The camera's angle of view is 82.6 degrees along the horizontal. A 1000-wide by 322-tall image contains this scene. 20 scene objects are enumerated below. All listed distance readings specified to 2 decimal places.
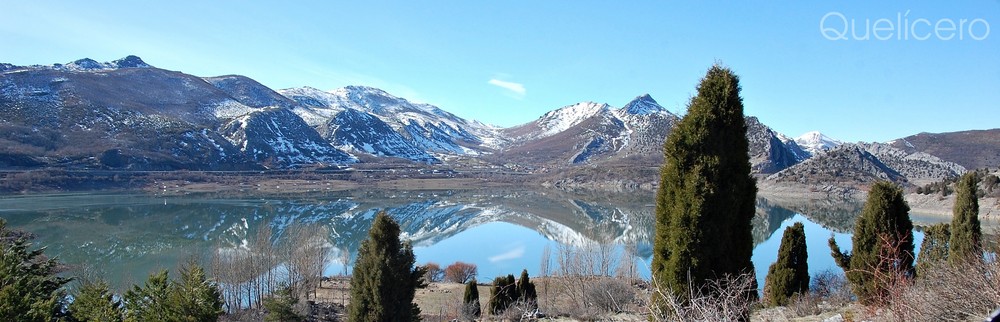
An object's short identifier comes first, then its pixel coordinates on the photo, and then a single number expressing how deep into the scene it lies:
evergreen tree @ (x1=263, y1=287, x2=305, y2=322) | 17.64
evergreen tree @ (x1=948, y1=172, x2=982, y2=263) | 12.00
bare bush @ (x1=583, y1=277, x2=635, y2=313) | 18.54
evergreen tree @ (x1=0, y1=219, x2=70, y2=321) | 10.53
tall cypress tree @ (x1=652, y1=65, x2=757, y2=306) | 7.98
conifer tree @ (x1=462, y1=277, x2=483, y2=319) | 20.45
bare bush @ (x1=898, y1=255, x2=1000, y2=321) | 4.87
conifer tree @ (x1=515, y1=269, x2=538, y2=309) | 21.03
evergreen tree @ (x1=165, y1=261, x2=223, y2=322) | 13.03
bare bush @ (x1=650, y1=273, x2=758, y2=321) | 4.52
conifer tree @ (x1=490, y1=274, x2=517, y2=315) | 20.64
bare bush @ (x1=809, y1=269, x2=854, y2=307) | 13.75
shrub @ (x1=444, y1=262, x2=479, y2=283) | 32.97
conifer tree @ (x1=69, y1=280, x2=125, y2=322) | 13.25
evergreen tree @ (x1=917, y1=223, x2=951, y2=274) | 13.62
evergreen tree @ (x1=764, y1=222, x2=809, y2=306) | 14.91
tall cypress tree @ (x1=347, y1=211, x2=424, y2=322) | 12.27
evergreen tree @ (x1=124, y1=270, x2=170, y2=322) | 13.33
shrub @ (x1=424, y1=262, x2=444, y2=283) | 33.17
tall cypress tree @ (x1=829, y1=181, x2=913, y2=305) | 10.35
